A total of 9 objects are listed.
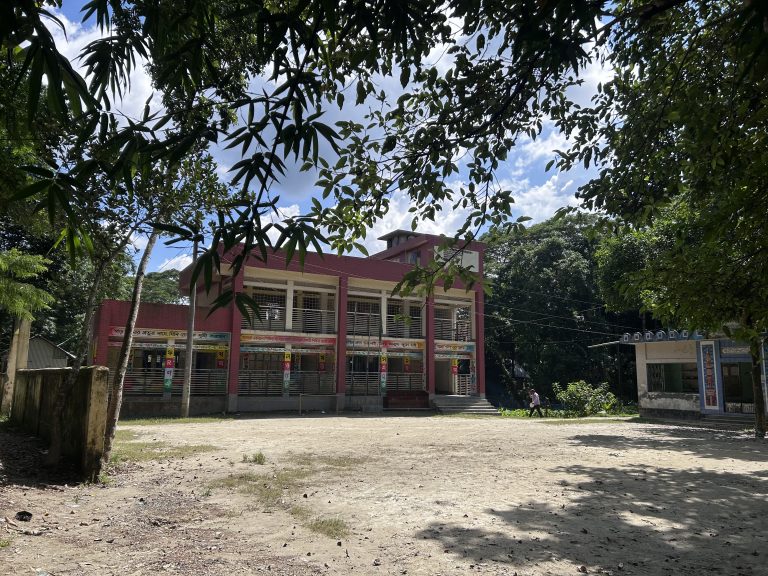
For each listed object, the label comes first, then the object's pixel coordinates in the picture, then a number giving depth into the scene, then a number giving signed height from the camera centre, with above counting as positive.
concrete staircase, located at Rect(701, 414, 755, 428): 18.96 -1.62
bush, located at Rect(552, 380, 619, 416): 26.55 -1.34
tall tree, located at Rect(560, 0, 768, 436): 4.63 +1.99
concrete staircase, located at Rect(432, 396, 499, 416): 26.22 -1.72
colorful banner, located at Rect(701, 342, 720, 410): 20.58 -0.07
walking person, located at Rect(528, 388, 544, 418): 25.77 -1.50
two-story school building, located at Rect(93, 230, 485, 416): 22.08 +1.01
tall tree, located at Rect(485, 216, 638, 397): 35.41 +3.66
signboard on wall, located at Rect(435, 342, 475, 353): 28.28 +1.20
